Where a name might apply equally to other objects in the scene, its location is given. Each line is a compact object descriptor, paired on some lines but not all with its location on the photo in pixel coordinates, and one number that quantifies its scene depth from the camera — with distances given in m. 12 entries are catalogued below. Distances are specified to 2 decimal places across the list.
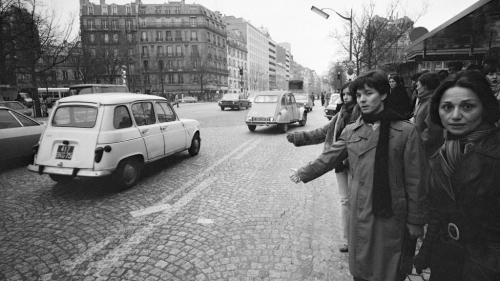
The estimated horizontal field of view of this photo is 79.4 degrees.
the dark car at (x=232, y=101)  31.03
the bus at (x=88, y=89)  21.79
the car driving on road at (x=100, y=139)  5.18
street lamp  16.81
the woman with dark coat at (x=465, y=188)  1.57
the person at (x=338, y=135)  3.13
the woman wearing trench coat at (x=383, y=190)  1.93
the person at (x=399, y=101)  2.02
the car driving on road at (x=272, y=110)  13.18
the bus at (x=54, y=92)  38.71
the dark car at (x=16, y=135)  6.89
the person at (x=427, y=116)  3.63
